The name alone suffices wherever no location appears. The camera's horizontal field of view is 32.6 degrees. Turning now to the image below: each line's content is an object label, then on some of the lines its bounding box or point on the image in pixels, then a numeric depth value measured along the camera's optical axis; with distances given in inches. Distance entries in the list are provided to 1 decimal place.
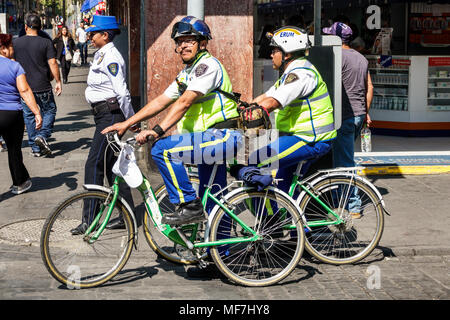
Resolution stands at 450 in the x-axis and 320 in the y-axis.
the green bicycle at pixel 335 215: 235.9
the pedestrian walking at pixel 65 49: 801.6
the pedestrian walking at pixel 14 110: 331.3
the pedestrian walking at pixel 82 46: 1133.2
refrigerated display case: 490.6
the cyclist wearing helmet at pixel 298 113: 229.0
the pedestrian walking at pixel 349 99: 297.6
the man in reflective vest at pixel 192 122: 216.2
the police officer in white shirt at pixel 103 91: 272.7
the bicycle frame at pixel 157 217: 218.1
